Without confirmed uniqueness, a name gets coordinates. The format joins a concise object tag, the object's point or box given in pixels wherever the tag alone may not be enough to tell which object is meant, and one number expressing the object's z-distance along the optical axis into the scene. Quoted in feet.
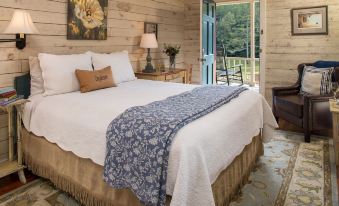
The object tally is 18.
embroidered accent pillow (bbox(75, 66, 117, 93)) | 8.70
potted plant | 15.06
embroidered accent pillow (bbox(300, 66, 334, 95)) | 11.25
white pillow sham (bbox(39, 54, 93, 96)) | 8.32
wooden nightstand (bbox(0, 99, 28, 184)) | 7.32
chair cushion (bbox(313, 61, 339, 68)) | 12.00
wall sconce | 7.65
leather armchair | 10.19
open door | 16.48
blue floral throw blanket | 4.74
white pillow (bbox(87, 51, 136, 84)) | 10.07
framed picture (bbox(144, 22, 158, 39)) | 14.21
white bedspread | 4.62
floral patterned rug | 6.73
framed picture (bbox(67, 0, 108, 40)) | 10.12
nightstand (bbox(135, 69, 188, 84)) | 12.99
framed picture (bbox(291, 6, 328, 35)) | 12.93
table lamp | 13.24
